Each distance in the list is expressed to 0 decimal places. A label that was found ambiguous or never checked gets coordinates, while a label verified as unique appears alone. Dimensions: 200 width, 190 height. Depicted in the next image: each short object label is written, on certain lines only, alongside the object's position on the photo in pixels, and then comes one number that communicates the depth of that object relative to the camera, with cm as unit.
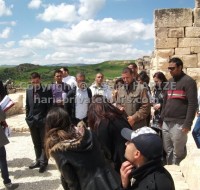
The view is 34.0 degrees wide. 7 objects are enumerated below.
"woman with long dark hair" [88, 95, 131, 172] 349
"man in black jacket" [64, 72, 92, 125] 631
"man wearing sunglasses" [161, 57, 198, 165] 476
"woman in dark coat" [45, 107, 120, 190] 273
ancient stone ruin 881
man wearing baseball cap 220
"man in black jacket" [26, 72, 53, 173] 580
